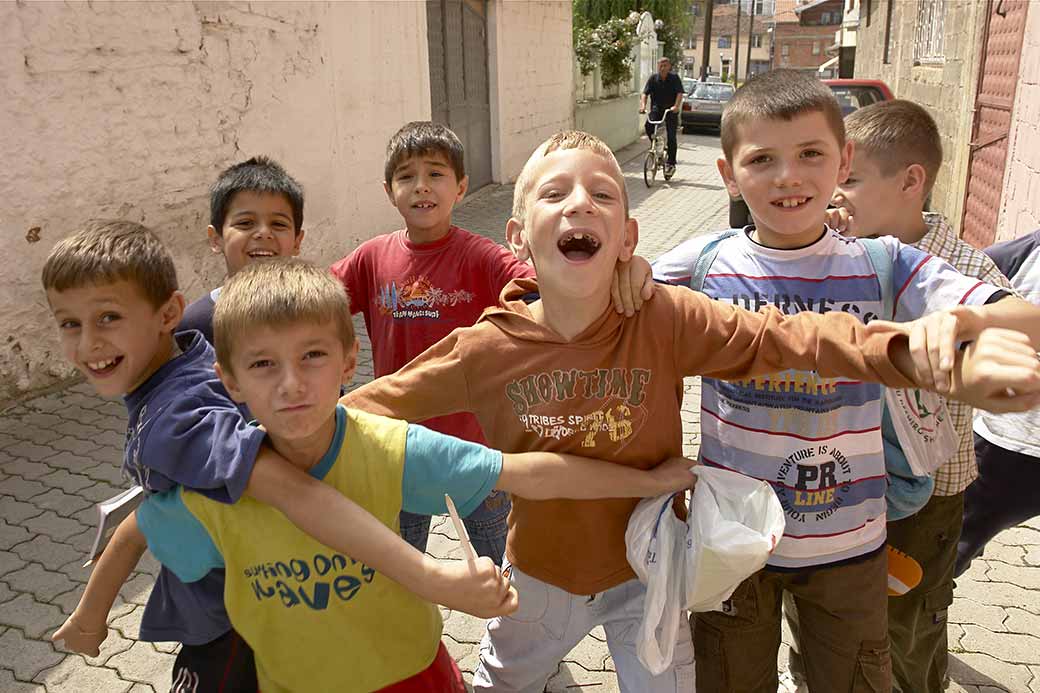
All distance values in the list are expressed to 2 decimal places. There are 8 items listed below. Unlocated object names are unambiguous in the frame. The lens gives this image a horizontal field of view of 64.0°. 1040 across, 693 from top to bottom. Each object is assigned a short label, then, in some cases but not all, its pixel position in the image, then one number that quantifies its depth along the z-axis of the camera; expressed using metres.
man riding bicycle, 15.48
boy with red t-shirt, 2.83
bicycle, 15.21
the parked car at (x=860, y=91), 9.54
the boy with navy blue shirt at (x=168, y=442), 1.56
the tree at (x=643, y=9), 32.03
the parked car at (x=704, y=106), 24.97
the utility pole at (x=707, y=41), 41.00
